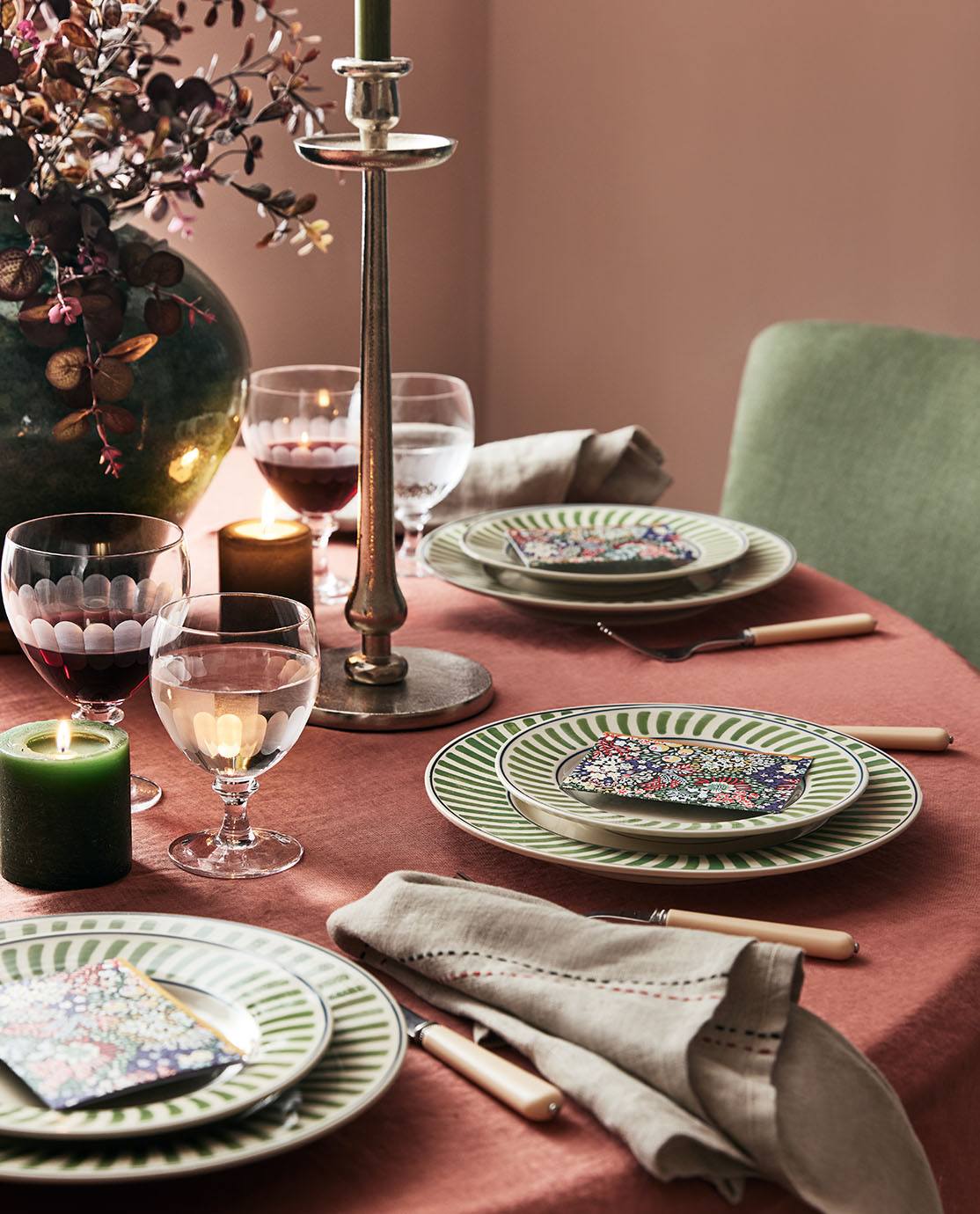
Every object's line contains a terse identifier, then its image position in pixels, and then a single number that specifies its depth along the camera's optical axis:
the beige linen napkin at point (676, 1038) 1.43
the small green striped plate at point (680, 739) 1.64
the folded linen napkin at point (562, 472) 2.34
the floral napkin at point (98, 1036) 1.42
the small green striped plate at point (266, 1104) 1.39
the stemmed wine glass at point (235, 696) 1.63
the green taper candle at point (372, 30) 1.80
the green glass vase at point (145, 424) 1.88
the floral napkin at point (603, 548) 2.08
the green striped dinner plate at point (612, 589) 2.03
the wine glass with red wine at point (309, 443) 2.06
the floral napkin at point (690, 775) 1.69
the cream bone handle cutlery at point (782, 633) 1.99
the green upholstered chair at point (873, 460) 2.47
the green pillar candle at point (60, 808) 1.62
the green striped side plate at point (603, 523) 2.06
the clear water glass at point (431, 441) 2.10
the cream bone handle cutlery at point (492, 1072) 1.45
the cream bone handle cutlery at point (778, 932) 1.56
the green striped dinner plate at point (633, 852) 1.62
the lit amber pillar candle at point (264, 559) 1.94
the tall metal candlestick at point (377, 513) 1.80
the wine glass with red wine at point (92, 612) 1.73
